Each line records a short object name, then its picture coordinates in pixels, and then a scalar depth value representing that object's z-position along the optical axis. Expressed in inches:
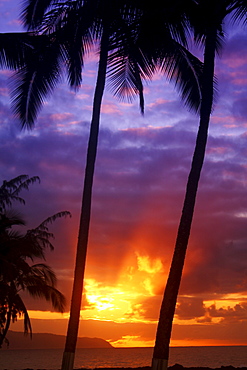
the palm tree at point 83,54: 684.1
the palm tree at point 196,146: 540.4
